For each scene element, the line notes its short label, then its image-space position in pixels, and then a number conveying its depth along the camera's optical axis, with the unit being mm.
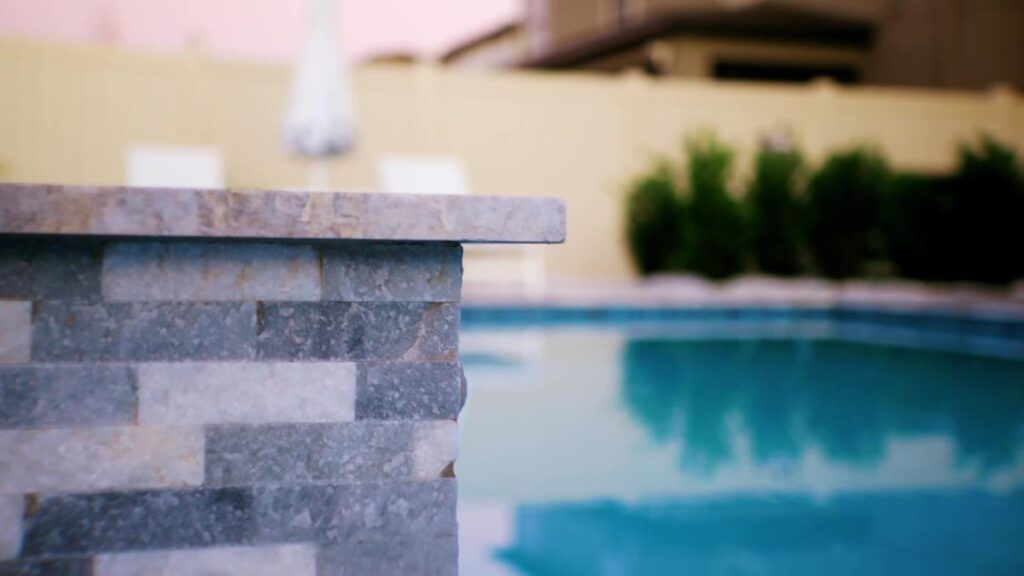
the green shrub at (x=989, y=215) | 10758
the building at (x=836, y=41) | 14547
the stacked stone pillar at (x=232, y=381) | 1269
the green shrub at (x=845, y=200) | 10875
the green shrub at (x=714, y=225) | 10273
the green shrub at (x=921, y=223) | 11086
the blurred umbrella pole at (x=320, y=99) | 8039
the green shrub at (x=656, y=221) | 10531
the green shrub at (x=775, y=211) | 10680
